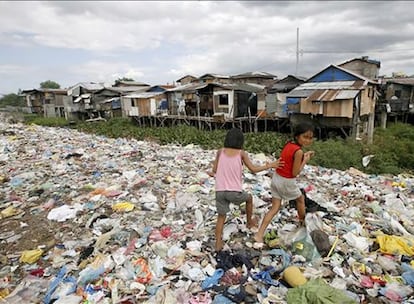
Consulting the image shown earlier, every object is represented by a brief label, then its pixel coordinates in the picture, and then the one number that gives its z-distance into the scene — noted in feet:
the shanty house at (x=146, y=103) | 75.15
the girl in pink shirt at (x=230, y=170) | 8.79
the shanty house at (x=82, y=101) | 97.04
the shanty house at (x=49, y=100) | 111.34
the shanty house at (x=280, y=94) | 55.16
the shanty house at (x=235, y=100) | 60.64
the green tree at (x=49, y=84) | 176.71
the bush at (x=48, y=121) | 90.12
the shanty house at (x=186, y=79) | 115.18
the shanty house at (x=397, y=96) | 67.36
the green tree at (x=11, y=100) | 161.27
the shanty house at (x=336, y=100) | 45.44
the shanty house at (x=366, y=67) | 67.05
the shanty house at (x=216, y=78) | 91.09
